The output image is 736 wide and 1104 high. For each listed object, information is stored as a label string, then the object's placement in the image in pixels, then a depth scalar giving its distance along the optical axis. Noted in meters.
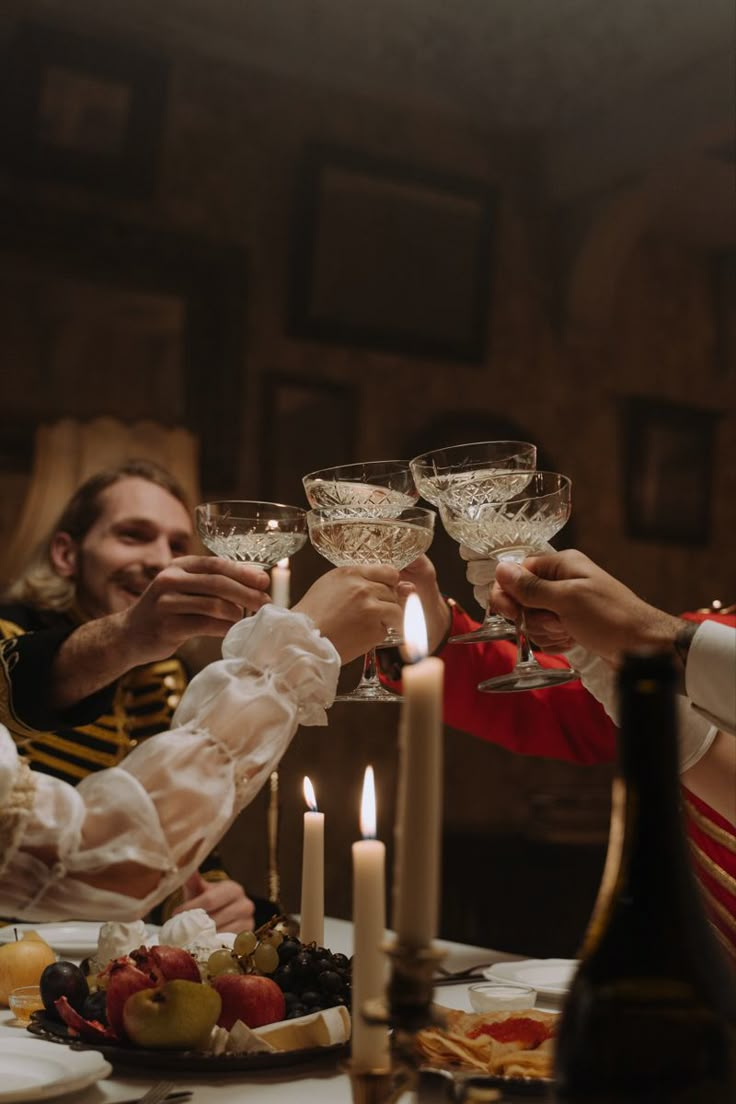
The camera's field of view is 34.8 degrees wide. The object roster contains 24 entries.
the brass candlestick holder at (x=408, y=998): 0.65
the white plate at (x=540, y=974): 1.48
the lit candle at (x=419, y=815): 0.64
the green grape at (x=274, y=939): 1.25
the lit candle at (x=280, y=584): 1.72
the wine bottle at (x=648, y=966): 0.63
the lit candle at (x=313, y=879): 1.34
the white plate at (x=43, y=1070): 1.00
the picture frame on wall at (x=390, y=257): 4.40
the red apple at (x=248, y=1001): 1.17
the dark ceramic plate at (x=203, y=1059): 1.08
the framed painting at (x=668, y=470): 4.98
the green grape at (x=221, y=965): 1.24
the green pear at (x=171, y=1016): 1.09
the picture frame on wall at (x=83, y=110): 3.94
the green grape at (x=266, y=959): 1.23
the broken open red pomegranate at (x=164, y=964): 1.14
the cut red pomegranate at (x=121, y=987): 1.13
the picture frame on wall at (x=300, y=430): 4.18
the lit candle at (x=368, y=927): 0.78
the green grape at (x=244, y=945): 1.26
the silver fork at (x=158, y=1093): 1.02
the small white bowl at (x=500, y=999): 1.31
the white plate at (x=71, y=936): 1.79
